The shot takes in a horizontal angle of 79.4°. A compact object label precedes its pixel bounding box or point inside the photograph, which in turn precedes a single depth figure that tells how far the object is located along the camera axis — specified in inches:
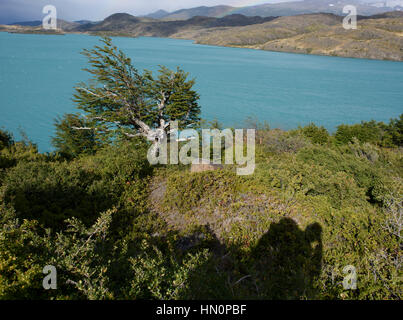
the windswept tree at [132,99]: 545.0
